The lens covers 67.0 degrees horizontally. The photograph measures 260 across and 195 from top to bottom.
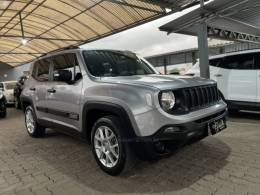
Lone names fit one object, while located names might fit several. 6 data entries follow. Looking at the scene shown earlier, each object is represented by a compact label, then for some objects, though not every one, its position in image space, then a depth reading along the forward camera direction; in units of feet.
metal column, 21.40
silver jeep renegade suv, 7.75
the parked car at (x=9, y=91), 37.13
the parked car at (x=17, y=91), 33.54
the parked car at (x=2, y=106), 25.91
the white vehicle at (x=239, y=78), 17.29
